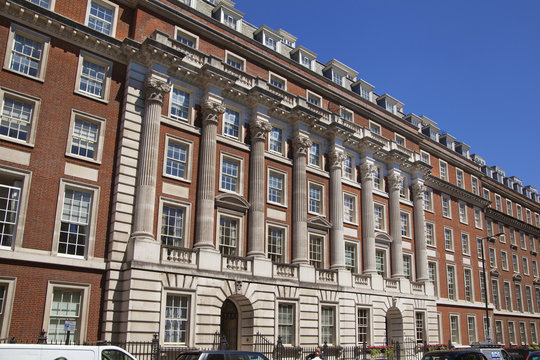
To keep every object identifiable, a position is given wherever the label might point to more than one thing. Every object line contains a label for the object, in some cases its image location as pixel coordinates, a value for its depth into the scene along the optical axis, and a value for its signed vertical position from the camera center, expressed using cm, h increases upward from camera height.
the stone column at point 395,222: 3859 +764
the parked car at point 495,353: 1943 -120
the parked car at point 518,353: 3256 -190
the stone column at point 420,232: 4125 +732
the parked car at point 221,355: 1592 -125
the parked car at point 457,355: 1795 -118
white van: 1277 -102
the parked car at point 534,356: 2129 -134
